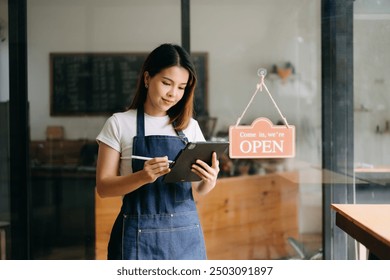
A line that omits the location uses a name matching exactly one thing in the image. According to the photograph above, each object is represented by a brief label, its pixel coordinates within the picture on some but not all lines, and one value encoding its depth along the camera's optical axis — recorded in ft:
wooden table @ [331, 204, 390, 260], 6.82
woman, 8.33
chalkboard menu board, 11.97
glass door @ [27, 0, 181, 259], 11.68
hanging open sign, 10.15
